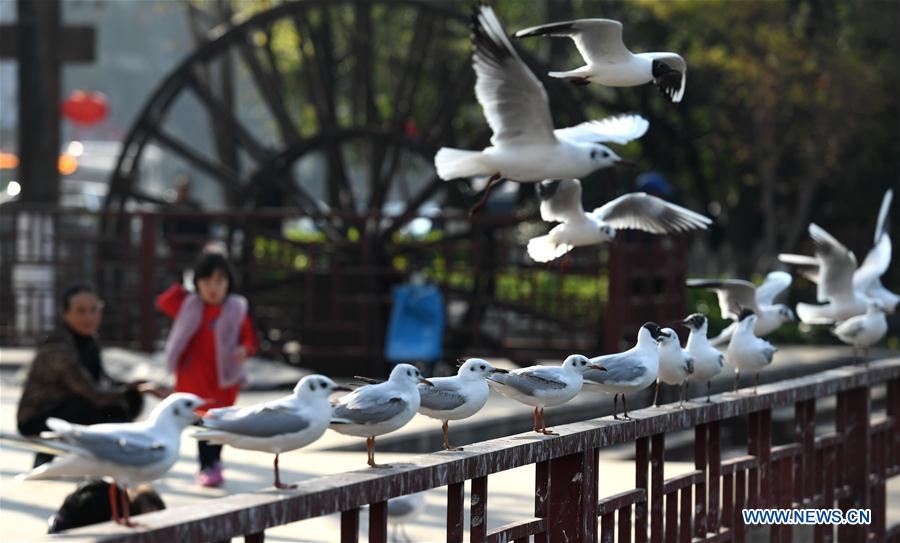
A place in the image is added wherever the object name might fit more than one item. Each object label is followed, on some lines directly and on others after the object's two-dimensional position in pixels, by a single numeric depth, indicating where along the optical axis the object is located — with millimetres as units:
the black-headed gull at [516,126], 9602
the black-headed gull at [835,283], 13336
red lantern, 74062
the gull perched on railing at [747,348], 11320
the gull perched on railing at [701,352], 10484
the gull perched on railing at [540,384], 9055
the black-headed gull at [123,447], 6578
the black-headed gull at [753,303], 11727
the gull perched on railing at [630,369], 9523
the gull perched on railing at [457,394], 8570
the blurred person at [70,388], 15969
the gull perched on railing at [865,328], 13742
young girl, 17766
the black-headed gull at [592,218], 10172
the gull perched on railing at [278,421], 7281
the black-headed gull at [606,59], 9625
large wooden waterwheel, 31859
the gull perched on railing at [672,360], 9977
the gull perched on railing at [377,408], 7875
